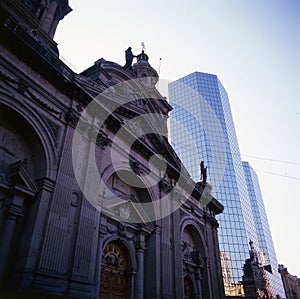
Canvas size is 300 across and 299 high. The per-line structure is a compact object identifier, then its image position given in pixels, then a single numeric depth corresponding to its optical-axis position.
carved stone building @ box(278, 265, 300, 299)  73.00
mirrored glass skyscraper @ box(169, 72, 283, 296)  56.88
